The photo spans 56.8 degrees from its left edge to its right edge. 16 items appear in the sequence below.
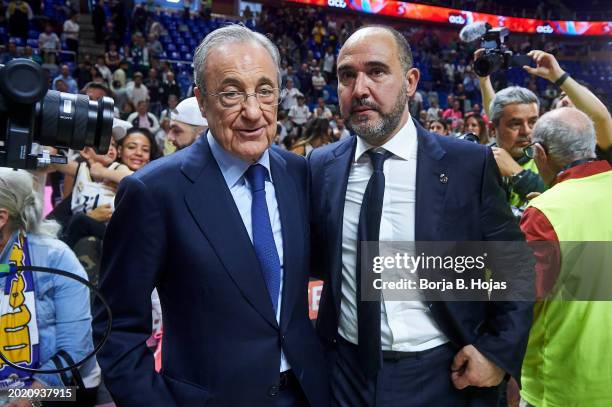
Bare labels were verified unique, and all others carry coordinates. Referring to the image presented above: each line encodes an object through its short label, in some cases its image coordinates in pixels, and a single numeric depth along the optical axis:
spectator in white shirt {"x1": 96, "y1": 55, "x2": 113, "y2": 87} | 9.87
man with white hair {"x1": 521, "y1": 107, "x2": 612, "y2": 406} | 1.71
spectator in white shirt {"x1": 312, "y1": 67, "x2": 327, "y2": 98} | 13.98
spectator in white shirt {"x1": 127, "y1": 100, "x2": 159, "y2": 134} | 7.62
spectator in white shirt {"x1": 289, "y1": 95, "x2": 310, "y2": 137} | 11.48
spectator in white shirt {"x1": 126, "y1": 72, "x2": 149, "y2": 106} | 9.51
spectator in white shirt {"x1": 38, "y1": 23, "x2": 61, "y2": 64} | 10.77
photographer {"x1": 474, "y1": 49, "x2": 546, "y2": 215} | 2.26
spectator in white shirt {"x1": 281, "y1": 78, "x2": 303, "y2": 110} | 11.68
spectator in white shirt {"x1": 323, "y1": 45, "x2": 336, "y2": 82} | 15.25
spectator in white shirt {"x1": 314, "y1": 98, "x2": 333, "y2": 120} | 11.71
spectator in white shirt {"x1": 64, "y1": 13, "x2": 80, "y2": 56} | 11.63
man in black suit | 1.48
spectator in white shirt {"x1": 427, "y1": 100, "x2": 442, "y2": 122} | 12.90
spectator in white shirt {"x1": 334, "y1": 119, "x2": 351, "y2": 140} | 9.74
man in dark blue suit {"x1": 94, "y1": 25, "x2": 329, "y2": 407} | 1.28
